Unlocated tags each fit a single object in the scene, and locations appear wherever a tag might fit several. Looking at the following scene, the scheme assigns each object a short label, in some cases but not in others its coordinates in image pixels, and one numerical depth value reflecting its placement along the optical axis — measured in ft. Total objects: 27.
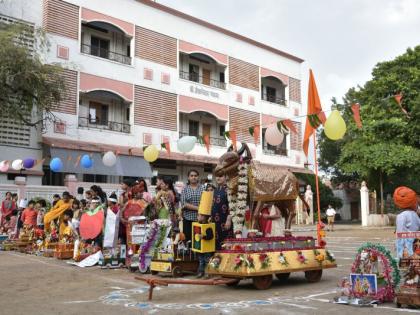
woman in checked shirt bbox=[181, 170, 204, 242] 31.07
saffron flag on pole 32.63
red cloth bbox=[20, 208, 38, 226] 53.21
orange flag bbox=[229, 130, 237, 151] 51.30
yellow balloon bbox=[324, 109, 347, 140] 32.60
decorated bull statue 28.09
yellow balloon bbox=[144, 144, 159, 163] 55.57
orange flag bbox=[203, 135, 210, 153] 58.71
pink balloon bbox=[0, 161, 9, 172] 66.72
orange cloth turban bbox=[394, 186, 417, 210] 24.25
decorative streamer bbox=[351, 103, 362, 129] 35.86
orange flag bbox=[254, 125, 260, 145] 46.05
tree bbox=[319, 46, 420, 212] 95.64
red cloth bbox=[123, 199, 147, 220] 36.14
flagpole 31.70
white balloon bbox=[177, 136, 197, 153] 50.67
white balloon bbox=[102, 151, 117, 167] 66.64
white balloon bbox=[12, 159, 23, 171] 66.13
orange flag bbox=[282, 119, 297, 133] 39.98
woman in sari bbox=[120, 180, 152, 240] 36.18
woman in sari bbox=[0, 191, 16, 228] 60.23
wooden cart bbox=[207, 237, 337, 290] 25.45
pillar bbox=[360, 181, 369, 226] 101.60
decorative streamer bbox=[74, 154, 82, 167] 77.15
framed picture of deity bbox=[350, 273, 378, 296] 21.89
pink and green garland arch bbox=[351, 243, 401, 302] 21.65
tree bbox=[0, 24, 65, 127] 64.03
